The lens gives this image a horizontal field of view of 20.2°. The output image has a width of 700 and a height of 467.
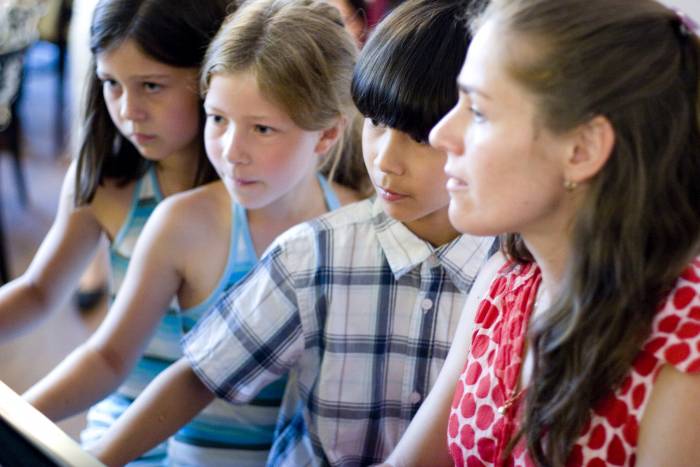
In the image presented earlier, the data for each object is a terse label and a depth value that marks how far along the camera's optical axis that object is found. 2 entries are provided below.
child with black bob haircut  2.03
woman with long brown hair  1.74
